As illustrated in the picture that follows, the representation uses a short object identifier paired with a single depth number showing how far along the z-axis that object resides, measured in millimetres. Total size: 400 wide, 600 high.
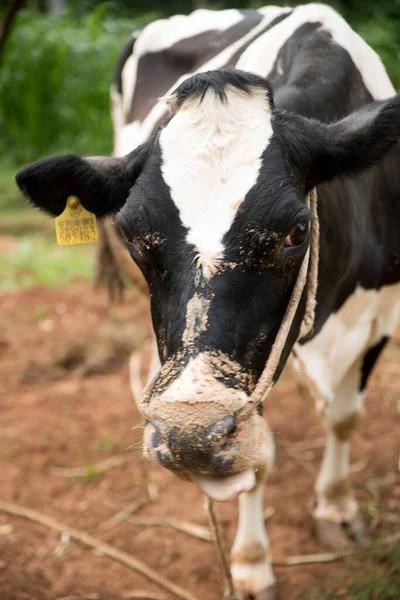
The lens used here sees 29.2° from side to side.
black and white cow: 1810
